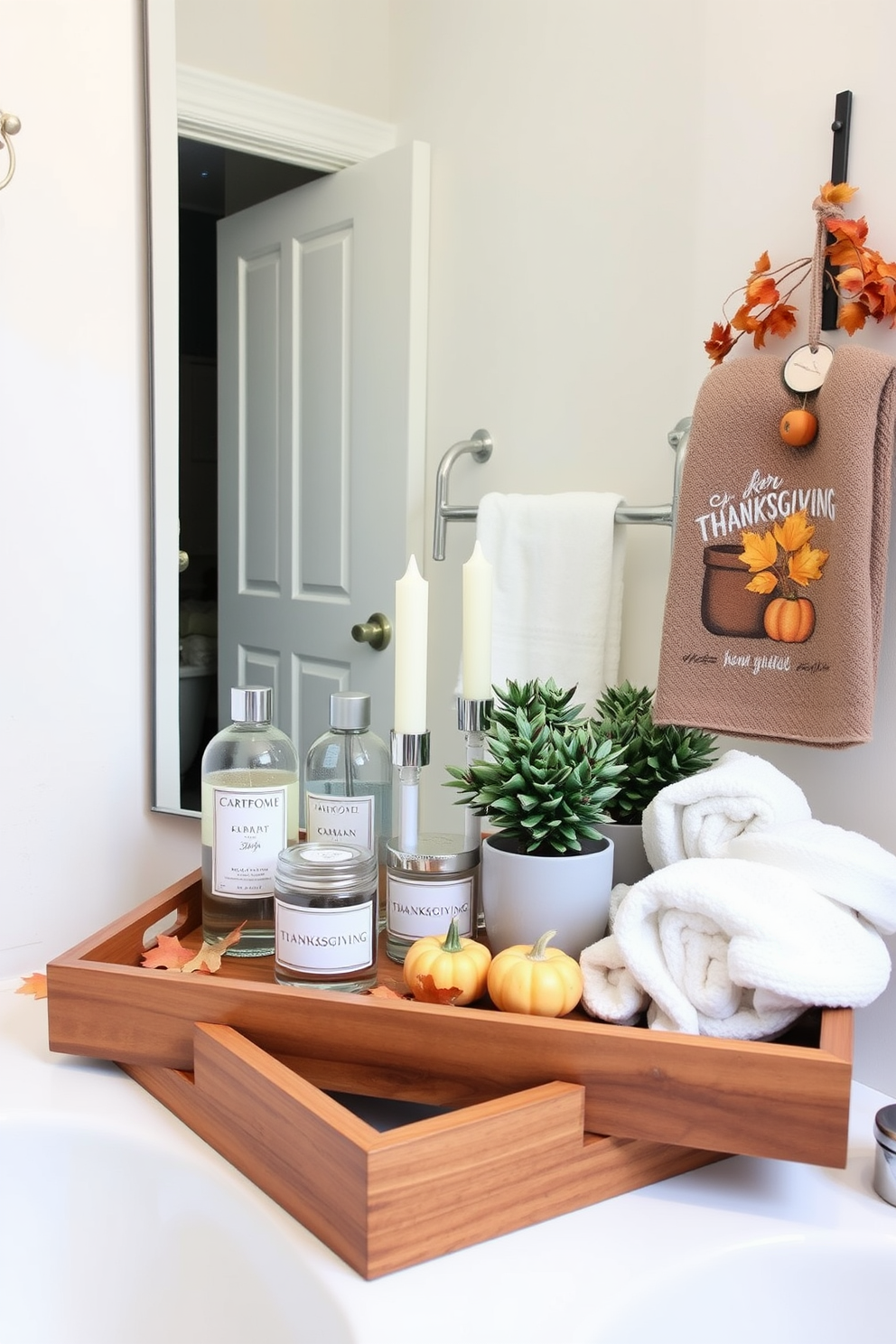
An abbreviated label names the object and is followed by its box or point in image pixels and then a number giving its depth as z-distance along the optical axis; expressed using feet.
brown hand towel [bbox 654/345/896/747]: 2.63
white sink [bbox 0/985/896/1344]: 1.92
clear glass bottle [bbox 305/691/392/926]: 3.13
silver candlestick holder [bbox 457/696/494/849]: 3.01
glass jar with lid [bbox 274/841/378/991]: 2.58
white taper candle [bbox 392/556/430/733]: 2.98
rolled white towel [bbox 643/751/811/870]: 2.65
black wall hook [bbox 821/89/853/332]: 2.77
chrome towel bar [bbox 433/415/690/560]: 3.24
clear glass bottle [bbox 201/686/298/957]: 2.97
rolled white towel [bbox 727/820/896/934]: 2.39
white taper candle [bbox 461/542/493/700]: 3.09
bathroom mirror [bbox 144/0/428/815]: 3.57
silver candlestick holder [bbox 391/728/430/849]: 3.01
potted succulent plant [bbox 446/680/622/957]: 2.64
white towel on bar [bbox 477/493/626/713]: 3.34
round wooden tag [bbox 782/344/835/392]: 2.74
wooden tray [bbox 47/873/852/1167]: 2.09
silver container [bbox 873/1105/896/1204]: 2.24
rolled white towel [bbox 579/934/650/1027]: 2.42
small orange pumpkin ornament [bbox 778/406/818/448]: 2.71
